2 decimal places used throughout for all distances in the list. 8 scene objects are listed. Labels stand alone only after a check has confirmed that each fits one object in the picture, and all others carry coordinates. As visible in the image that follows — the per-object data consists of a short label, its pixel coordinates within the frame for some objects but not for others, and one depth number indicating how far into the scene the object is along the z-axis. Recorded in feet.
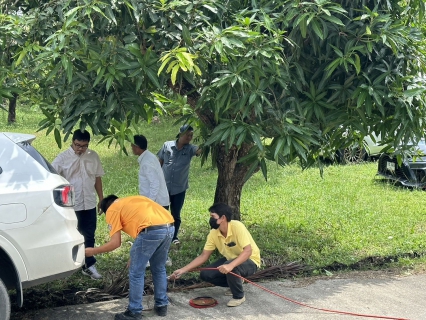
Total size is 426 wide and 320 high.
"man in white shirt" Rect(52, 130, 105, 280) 22.43
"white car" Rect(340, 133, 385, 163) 52.01
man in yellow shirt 19.85
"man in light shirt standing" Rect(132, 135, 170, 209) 23.12
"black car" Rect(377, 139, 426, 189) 40.98
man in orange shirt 18.17
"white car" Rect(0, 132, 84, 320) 15.99
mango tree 18.34
